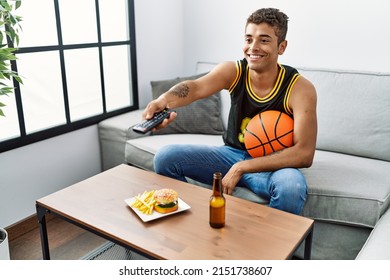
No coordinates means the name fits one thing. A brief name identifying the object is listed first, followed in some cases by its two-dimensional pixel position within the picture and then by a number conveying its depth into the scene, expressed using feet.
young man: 5.78
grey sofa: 5.75
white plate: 4.61
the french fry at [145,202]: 4.70
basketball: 6.00
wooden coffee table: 4.10
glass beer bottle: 4.28
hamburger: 4.70
